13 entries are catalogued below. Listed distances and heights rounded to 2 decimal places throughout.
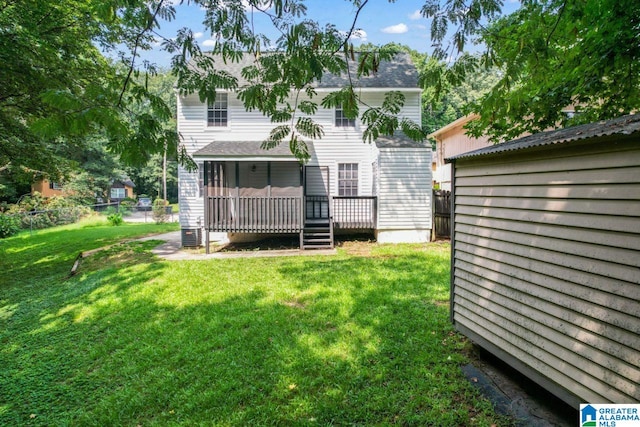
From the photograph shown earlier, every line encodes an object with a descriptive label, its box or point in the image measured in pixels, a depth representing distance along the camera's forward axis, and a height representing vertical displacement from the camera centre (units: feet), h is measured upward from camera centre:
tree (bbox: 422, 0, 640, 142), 9.98 +5.13
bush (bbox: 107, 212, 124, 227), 68.54 -4.65
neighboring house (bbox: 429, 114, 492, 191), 55.67 +9.51
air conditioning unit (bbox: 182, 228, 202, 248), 36.47 -4.52
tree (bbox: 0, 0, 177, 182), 5.61 +7.33
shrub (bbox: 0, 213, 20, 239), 52.91 -4.41
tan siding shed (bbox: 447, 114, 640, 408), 6.69 -1.58
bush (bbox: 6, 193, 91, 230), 60.21 -2.58
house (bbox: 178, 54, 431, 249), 33.58 +2.18
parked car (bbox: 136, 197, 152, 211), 103.48 -1.63
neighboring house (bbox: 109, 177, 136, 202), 135.23 +3.22
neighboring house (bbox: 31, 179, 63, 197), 91.89 +2.57
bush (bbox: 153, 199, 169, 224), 75.20 -3.67
